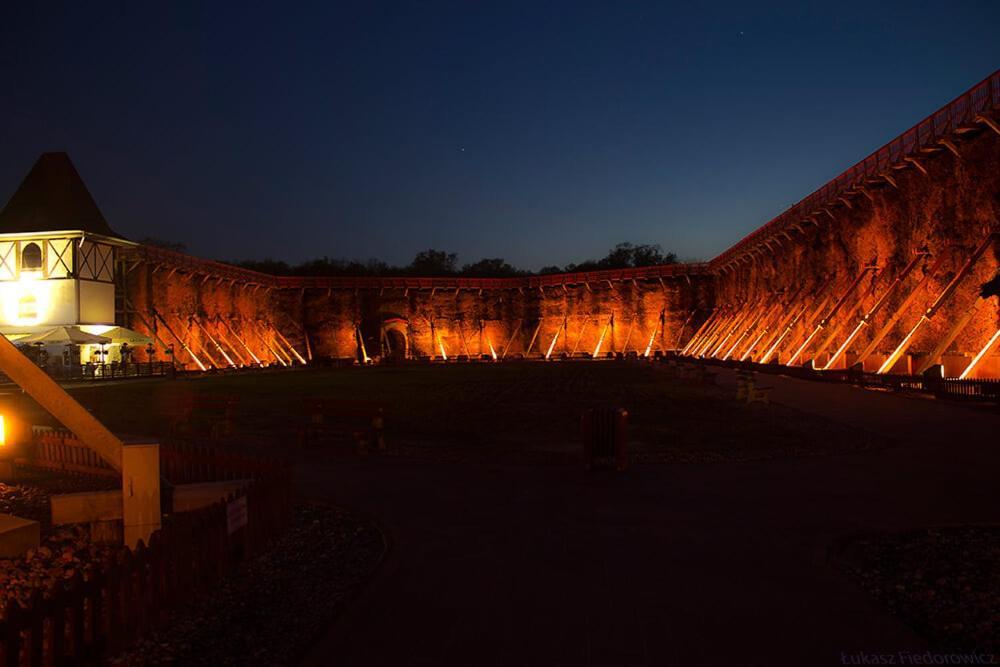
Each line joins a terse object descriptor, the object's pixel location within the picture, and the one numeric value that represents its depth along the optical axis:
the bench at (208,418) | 13.52
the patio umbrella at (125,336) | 35.31
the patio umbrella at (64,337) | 32.62
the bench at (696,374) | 25.33
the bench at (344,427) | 11.33
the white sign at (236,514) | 5.59
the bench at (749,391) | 18.66
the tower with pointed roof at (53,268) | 34.75
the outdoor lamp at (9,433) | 10.17
